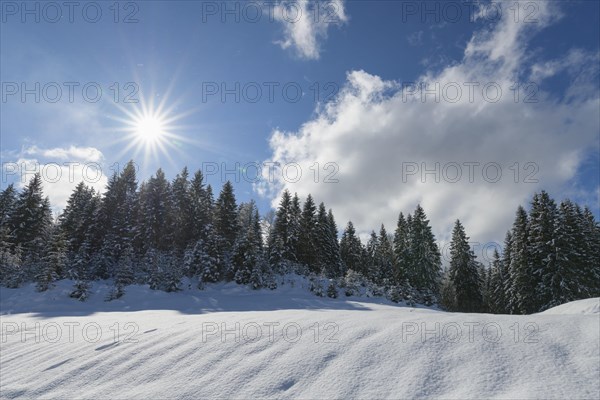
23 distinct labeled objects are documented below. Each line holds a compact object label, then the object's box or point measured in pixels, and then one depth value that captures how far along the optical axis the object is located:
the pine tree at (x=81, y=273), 19.75
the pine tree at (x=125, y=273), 25.95
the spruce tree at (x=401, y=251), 48.12
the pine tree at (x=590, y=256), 30.09
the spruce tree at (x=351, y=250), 59.00
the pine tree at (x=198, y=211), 39.09
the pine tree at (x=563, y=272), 28.73
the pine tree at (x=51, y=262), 20.53
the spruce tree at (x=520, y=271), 31.45
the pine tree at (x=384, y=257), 56.40
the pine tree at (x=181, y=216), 40.22
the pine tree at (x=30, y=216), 40.00
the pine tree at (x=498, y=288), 41.06
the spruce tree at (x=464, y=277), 43.91
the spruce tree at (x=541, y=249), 30.31
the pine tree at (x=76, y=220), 37.25
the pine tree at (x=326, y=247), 46.38
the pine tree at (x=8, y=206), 39.53
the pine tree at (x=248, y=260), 26.36
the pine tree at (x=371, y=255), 57.22
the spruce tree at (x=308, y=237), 46.83
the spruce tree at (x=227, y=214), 42.94
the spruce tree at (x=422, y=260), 45.47
